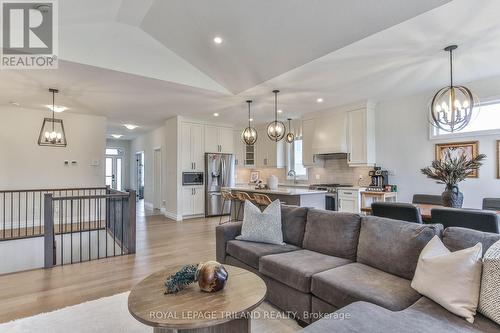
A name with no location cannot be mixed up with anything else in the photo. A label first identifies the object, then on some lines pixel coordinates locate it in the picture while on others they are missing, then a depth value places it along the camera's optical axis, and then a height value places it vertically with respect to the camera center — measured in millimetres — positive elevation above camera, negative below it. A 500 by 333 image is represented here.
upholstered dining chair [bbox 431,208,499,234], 2248 -440
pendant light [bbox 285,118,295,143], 6586 +817
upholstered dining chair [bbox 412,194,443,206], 3766 -435
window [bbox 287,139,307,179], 8102 +367
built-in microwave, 7250 -206
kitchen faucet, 8035 -120
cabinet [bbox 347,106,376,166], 5750 +725
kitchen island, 4664 -482
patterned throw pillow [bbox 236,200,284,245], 3062 -642
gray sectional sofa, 1473 -823
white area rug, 2152 -1266
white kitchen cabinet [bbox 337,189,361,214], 5543 -632
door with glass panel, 11750 +129
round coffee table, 1450 -800
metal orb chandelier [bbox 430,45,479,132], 3136 +730
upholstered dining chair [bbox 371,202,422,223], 2721 -447
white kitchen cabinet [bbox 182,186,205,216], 7238 -824
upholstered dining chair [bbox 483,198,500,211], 3238 -423
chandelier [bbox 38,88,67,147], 5038 +645
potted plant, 2846 -62
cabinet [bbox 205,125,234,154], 7789 +925
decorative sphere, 1741 -697
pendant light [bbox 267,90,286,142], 5191 +778
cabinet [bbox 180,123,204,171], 7250 +657
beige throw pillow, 1515 -661
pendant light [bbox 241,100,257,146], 5465 +716
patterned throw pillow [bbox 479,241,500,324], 1439 -652
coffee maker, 5520 -215
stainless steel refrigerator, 7590 -273
